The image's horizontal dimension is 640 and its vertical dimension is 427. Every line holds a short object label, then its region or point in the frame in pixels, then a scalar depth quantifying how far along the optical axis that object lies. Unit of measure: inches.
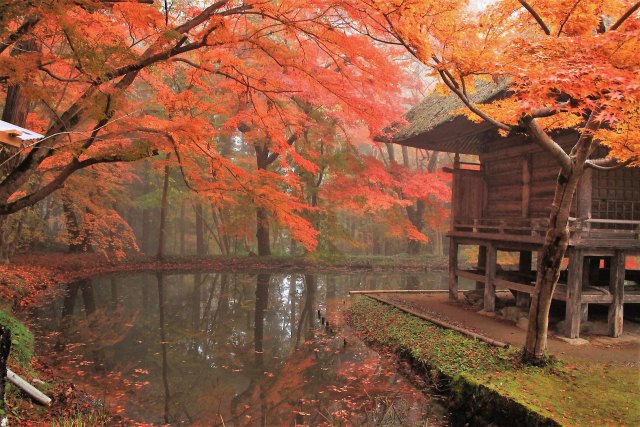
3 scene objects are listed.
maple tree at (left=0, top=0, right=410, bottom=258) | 248.4
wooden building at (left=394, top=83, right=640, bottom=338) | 370.0
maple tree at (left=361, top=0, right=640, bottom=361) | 221.9
